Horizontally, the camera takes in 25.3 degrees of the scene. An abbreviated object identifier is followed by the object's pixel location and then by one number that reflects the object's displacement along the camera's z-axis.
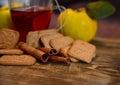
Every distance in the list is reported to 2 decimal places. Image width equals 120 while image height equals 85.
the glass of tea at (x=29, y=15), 0.65
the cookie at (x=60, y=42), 0.59
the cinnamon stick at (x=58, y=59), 0.54
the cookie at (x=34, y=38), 0.59
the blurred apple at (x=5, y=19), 0.72
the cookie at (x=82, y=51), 0.55
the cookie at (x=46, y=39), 0.59
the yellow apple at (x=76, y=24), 0.72
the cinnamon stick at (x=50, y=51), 0.55
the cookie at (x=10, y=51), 0.54
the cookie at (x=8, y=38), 0.58
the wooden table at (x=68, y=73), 0.45
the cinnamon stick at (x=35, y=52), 0.54
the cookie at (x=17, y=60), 0.52
